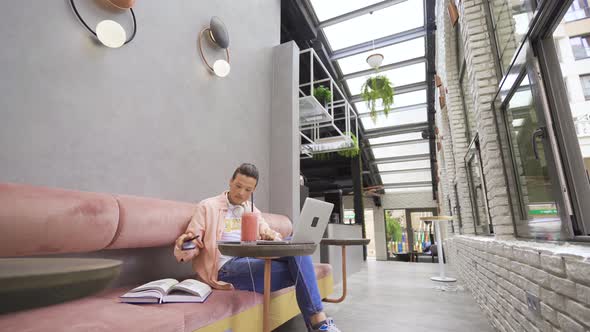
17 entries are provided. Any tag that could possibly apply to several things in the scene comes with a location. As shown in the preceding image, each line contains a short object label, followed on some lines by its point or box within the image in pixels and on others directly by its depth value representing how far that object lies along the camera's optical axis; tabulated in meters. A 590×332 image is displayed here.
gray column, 3.34
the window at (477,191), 3.39
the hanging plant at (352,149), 6.61
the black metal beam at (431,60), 5.07
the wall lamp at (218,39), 2.71
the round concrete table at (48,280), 0.28
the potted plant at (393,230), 12.86
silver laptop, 1.38
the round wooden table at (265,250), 1.17
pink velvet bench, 0.90
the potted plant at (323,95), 5.15
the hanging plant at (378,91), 5.82
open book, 1.21
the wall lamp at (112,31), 1.76
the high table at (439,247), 4.44
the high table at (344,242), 1.96
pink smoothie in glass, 1.46
